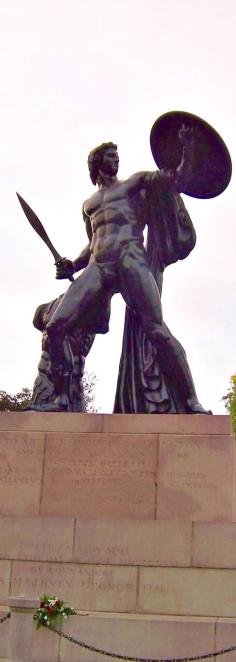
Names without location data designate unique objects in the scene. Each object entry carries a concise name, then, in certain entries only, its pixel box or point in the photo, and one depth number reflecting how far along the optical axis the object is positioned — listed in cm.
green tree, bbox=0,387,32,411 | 4144
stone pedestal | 956
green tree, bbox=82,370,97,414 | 3906
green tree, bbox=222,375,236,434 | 3782
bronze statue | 1160
